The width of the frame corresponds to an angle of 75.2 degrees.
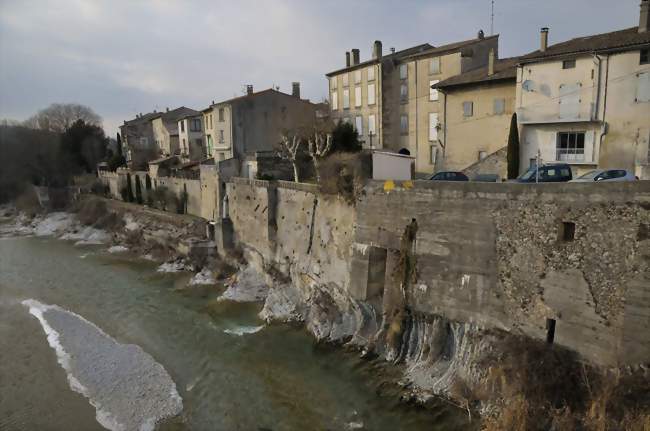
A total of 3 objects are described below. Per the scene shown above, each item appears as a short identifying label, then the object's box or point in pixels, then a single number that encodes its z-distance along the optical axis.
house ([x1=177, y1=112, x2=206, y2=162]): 45.47
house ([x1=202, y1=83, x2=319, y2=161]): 33.41
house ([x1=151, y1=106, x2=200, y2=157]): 51.56
